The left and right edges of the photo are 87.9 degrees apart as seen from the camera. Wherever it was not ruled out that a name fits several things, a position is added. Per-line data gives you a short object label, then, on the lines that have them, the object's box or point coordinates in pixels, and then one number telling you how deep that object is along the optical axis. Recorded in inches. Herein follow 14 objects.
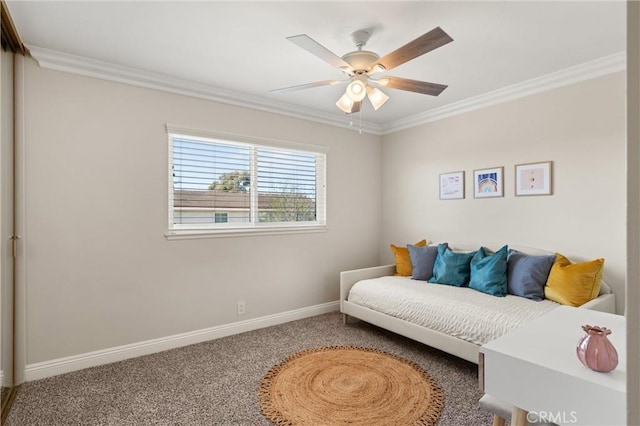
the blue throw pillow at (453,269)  131.2
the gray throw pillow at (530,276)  112.0
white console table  35.9
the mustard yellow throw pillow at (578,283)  101.7
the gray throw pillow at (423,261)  142.1
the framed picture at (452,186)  149.6
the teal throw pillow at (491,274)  117.6
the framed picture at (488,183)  136.0
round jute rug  80.9
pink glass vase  38.2
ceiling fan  76.3
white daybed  98.0
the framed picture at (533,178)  122.2
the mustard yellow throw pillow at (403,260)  152.1
